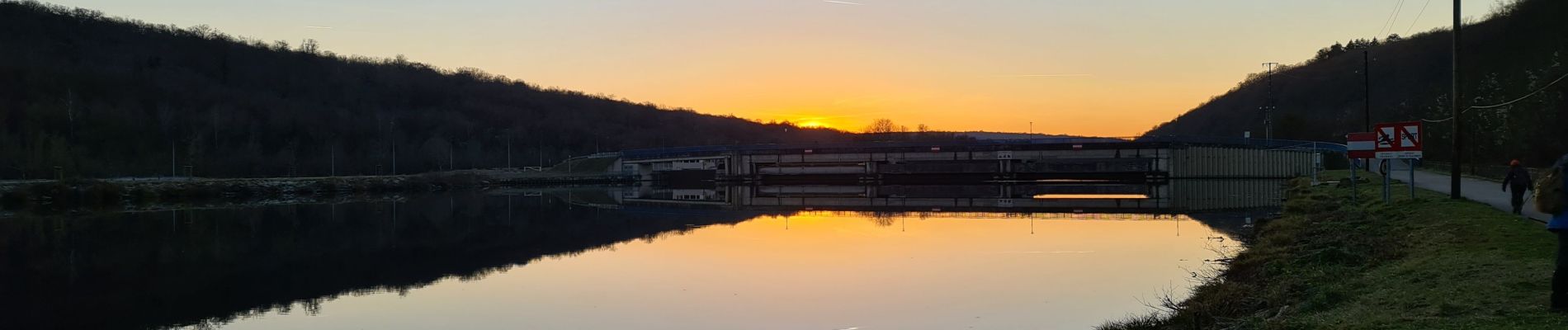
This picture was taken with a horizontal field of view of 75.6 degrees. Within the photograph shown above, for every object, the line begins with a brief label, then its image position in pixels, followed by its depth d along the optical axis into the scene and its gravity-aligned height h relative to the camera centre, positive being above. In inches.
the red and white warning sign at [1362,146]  1031.0 +14.3
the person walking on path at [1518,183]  767.1 -19.3
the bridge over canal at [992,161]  3341.5 +12.6
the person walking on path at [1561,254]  308.7 -29.4
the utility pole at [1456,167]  945.5 -7.5
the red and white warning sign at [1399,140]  844.0 +15.9
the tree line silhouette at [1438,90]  2159.2 +290.3
